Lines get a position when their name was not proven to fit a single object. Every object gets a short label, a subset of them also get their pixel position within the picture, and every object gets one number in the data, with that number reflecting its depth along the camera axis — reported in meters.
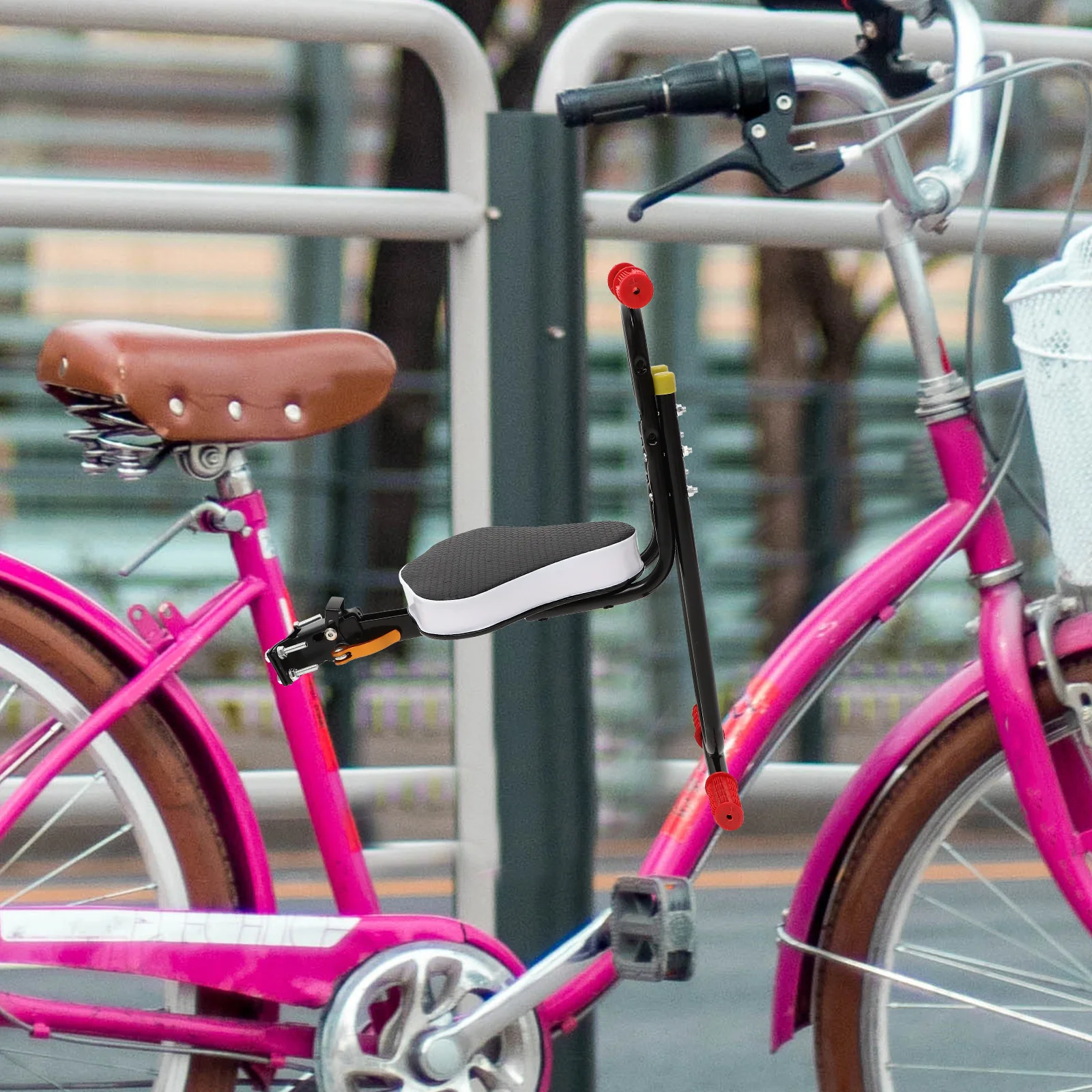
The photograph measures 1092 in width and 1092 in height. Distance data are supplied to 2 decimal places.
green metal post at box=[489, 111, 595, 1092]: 7.37
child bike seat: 7.11
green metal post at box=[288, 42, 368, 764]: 11.66
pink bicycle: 7.12
